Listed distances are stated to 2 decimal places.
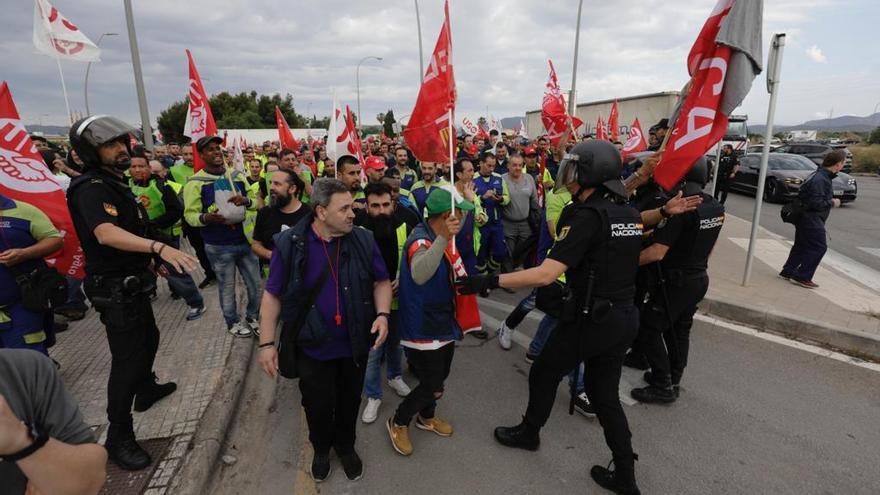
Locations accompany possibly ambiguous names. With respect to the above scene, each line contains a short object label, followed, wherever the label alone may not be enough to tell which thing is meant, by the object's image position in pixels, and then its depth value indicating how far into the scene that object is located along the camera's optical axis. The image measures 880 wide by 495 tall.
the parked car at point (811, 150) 19.98
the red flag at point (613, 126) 11.29
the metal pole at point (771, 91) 5.48
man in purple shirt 2.52
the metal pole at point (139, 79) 8.95
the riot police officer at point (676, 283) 3.32
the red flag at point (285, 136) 6.53
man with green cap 2.56
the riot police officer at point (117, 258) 2.57
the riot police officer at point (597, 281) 2.45
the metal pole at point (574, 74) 18.52
